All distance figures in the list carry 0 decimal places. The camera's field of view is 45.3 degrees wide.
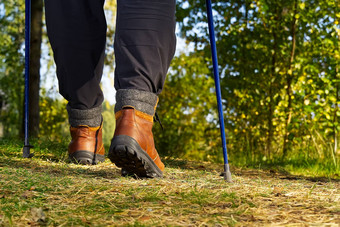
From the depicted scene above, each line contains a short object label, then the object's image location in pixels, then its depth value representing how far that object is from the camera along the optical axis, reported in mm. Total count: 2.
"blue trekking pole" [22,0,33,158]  2770
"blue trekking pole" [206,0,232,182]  2004
